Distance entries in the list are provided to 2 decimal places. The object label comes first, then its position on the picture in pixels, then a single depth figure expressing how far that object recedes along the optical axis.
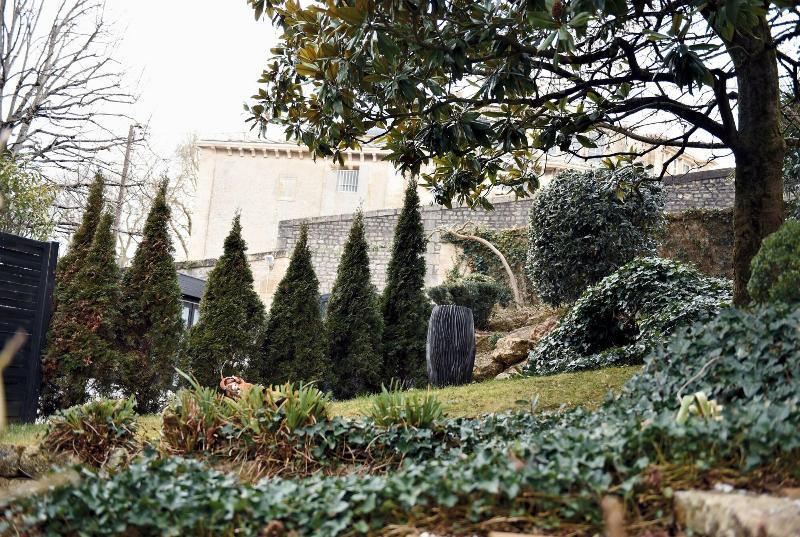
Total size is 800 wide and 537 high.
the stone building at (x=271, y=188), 28.42
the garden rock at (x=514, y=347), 10.05
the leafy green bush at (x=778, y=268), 3.93
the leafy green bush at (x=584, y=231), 10.57
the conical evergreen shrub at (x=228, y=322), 8.58
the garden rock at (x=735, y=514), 2.20
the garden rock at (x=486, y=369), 9.73
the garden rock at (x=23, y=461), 4.32
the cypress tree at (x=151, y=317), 7.96
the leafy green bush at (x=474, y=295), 13.19
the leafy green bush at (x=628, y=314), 7.39
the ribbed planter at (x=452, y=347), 8.12
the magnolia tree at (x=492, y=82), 3.90
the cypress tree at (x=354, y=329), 9.66
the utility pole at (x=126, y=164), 16.72
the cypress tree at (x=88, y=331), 7.43
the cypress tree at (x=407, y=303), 10.16
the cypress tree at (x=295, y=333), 9.10
